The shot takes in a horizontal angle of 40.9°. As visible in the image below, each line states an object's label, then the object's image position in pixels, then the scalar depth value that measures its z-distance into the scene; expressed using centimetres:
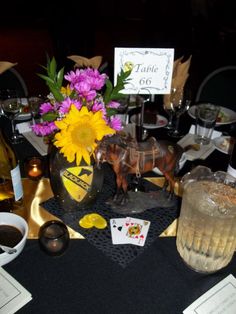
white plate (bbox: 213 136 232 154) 125
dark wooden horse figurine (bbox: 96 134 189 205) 81
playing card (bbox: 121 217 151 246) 83
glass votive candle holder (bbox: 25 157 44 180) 104
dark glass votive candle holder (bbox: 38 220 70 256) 77
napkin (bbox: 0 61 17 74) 82
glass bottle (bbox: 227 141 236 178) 88
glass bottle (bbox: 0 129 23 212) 88
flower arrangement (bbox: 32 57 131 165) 72
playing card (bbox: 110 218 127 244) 83
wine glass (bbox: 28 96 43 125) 133
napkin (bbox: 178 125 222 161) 120
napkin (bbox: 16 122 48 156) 120
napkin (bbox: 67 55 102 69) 103
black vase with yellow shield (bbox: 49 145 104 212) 82
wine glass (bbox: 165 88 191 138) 133
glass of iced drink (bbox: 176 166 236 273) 68
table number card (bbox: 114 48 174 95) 106
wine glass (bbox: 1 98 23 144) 128
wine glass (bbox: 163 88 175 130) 136
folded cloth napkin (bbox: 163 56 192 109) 123
